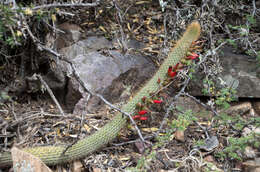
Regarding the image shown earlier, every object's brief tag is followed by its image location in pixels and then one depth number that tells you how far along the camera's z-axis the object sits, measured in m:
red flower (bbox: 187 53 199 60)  2.43
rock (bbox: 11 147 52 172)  1.78
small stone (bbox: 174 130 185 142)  2.26
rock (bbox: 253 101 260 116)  2.66
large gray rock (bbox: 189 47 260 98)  2.63
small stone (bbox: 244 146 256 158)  2.01
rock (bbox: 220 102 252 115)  2.61
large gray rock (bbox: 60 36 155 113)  2.67
